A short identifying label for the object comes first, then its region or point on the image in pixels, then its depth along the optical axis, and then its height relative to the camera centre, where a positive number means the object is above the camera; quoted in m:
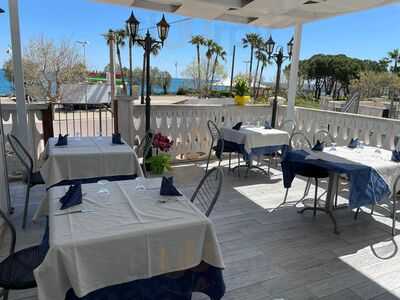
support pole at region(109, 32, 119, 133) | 7.50 +0.59
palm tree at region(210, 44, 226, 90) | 24.39 +2.97
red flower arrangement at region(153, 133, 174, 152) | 4.84 -0.84
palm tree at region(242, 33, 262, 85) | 25.19 +4.22
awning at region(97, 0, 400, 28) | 4.02 +1.20
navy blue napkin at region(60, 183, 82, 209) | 1.68 -0.62
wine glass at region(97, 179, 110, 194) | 1.93 -0.65
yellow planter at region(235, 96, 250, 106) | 5.84 -0.15
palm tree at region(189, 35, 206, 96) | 23.19 +3.61
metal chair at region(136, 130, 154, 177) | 3.62 -0.62
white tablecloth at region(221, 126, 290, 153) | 4.47 -0.66
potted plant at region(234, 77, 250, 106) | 5.79 +0.02
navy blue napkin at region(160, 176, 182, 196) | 1.86 -0.60
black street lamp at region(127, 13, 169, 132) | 4.38 +0.75
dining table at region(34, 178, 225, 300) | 1.32 -0.75
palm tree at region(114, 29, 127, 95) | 19.89 +3.32
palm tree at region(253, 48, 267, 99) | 26.72 +3.15
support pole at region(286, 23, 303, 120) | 5.46 +0.36
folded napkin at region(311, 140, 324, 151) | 3.44 -0.58
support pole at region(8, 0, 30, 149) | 3.62 +0.13
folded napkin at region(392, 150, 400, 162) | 3.13 -0.60
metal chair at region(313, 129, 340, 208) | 5.07 -0.72
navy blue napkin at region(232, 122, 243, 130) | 4.76 -0.54
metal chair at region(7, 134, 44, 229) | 2.91 -0.89
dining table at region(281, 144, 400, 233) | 2.85 -0.71
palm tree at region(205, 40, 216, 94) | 23.78 +3.11
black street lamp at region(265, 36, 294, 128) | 5.42 +0.67
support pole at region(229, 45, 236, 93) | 26.20 +2.43
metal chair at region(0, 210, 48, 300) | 1.49 -0.95
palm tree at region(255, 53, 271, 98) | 26.89 +2.50
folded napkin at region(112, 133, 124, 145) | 3.41 -0.58
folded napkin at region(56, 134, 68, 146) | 3.23 -0.58
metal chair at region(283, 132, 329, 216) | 3.26 -0.84
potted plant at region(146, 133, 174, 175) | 4.73 -1.06
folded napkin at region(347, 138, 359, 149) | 3.67 -0.58
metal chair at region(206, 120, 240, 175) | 4.58 -0.79
